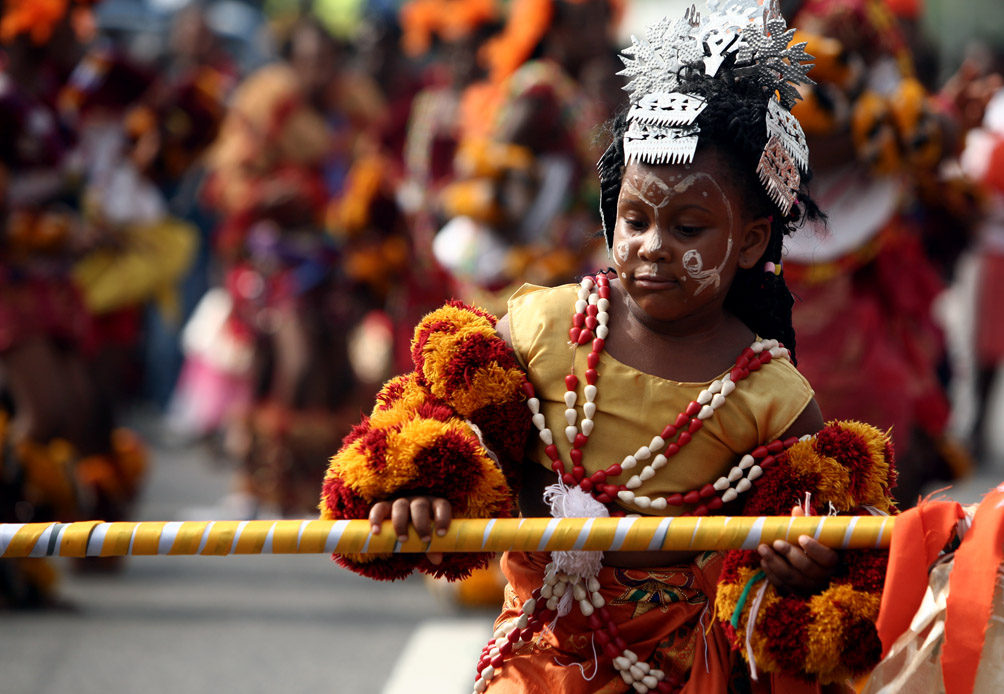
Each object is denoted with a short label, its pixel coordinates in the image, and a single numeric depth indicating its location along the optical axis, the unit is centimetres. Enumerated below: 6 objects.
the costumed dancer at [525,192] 1131
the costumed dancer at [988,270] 1692
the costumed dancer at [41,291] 1095
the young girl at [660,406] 493
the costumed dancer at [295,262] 1439
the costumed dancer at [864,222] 905
